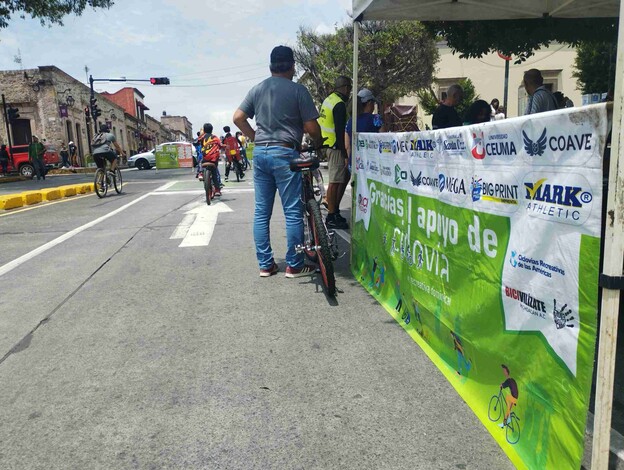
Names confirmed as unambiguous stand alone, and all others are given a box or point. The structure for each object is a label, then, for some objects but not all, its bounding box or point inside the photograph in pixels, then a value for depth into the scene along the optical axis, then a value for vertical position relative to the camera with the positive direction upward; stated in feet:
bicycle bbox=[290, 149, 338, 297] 14.33 -2.61
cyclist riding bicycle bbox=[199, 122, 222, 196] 35.92 -0.37
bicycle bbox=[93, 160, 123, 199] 43.19 -2.45
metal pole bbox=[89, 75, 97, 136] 123.65 +15.56
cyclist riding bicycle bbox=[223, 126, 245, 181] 56.54 -0.44
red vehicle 87.10 -1.04
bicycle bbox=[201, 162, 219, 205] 34.65 -1.95
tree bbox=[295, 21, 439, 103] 91.66 +14.71
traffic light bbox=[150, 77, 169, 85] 124.88 +16.00
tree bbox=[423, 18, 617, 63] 25.72 +5.06
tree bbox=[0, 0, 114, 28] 64.75 +18.75
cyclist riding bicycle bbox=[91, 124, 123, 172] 42.88 +0.29
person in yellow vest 21.81 -0.11
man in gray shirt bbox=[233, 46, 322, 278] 15.75 +0.45
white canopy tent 5.79 -1.69
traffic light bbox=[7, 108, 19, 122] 96.73 +7.85
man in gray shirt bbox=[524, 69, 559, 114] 19.93 +1.35
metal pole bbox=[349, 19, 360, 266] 15.56 +1.01
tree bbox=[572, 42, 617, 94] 59.41 +7.40
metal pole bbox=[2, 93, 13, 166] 87.35 +0.66
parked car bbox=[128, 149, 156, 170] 129.70 -2.54
